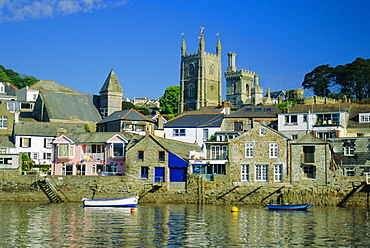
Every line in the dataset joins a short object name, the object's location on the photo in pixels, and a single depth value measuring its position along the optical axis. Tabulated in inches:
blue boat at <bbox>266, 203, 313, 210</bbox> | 2020.2
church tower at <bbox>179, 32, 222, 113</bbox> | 6314.0
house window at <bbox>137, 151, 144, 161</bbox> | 2377.0
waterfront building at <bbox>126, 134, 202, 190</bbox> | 2330.2
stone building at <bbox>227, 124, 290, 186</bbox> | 2241.6
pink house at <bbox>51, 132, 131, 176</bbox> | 2608.3
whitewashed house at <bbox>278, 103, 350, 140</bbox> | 2716.5
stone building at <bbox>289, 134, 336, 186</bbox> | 2175.2
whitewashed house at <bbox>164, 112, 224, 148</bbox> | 3016.7
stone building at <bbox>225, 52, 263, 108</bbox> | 6728.8
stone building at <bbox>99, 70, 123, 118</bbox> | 4082.2
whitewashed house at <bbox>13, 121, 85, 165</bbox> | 2984.7
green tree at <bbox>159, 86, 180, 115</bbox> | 6220.5
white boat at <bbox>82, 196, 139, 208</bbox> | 2138.3
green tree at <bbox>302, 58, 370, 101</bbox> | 4520.2
